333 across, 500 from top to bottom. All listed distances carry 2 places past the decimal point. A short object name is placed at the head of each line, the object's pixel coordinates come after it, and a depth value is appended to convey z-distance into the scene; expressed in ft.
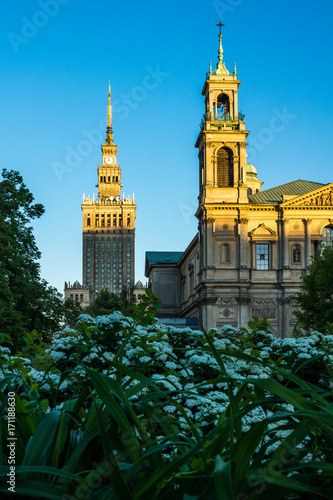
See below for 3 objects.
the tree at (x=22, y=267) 109.87
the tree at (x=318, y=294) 145.28
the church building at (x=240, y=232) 213.46
